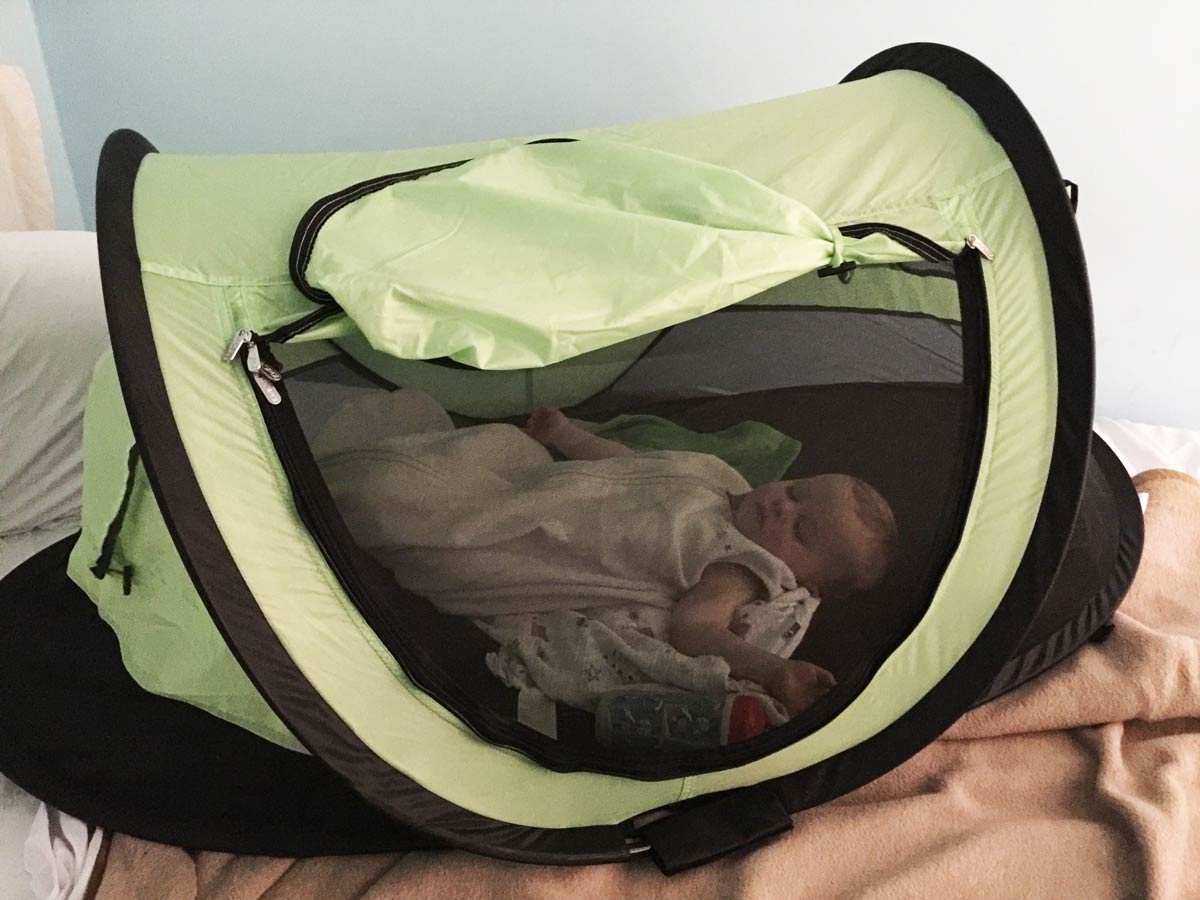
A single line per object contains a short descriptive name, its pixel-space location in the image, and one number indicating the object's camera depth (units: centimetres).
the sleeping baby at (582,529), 79
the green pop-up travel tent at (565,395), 71
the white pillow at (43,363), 111
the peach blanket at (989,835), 84
